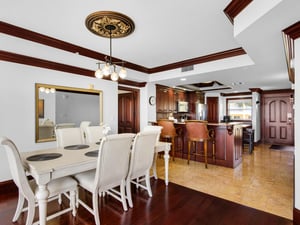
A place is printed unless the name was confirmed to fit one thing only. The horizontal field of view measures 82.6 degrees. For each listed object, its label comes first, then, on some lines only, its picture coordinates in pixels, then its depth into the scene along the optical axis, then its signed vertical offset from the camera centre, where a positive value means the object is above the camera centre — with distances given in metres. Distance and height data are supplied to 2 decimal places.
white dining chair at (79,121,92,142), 3.95 -0.27
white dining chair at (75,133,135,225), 1.86 -0.65
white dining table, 1.62 -0.56
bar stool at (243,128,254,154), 5.48 -0.82
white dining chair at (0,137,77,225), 1.60 -0.80
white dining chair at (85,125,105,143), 3.30 -0.42
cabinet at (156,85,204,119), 5.92 +0.50
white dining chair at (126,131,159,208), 2.29 -0.62
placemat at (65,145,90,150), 2.62 -0.54
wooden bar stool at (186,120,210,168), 3.96 -0.45
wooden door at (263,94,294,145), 7.01 -0.34
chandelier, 2.33 +1.31
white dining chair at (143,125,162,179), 3.30 -0.35
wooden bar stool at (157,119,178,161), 4.52 -0.48
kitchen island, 4.00 -0.82
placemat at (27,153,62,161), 1.99 -0.54
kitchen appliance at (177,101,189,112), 6.89 +0.25
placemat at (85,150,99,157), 2.20 -0.55
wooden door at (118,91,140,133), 5.51 -0.02
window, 8.07 +0.20
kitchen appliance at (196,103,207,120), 7.77 +0.05
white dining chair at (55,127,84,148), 2.93 -0.43
